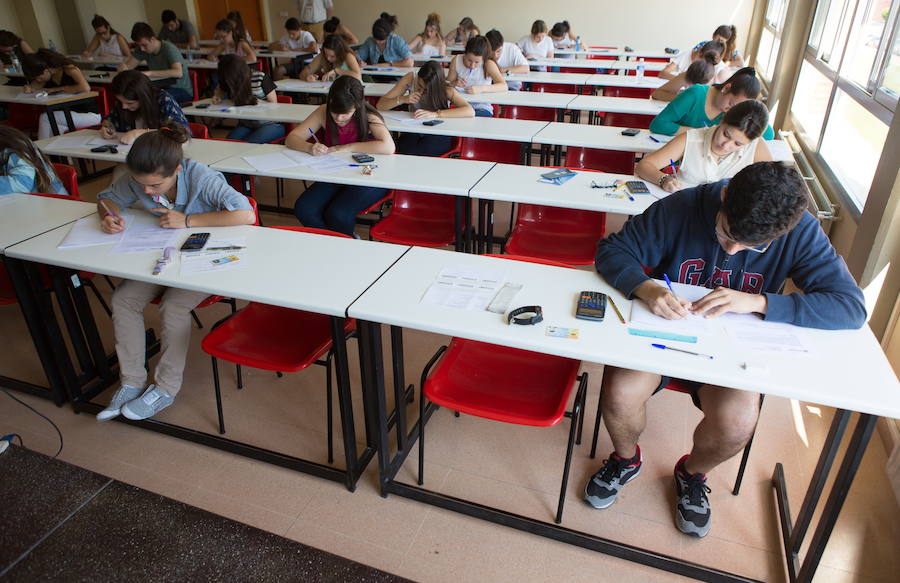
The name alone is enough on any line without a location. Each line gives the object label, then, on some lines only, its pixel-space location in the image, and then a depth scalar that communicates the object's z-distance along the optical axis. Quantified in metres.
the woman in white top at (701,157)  2.58
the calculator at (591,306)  1.63
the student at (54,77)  5.12
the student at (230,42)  7.47
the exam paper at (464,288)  1.71
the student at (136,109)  3.41
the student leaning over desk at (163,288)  2.21
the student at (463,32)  9.10
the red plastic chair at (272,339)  1.98
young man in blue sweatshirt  1.49
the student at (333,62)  5.75
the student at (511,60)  6.22
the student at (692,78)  3.98
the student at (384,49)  7.12
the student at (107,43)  7.57
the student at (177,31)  8.59
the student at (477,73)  4.85
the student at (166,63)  6.14
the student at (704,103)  3.02
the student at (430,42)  8.41
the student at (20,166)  2.63
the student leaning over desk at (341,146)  3.26
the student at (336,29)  8.34
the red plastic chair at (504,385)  1.73
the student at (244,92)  4.33
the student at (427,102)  4.08
